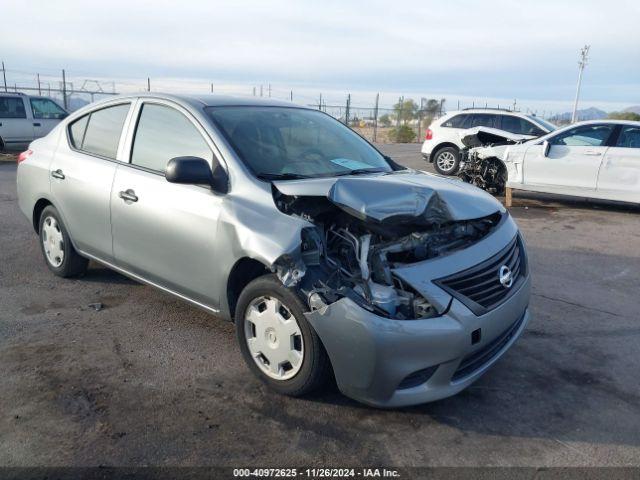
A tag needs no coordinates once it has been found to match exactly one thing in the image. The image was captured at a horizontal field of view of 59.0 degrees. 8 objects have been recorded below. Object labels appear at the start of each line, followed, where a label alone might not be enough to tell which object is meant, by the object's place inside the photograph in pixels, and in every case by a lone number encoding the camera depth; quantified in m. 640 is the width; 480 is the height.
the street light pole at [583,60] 44.66
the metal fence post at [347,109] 33.00
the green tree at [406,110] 37.41
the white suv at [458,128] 13.71
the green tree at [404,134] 33.14
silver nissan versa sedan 3.01
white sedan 9.38
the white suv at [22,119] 15.85
